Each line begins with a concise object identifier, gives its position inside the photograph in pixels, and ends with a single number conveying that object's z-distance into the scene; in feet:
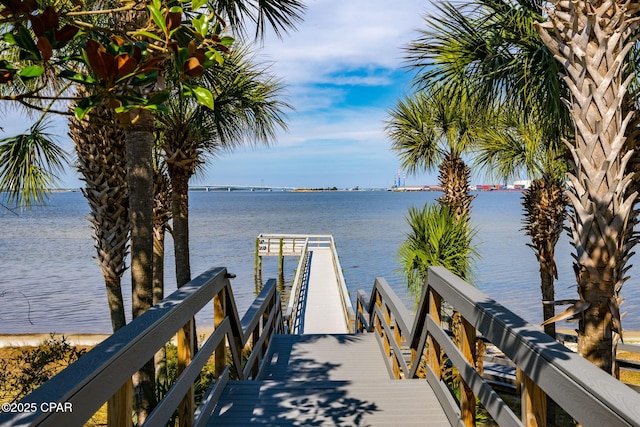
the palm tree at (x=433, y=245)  26.09
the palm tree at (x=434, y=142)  38.40
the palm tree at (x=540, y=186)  32.19
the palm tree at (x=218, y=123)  24.67
